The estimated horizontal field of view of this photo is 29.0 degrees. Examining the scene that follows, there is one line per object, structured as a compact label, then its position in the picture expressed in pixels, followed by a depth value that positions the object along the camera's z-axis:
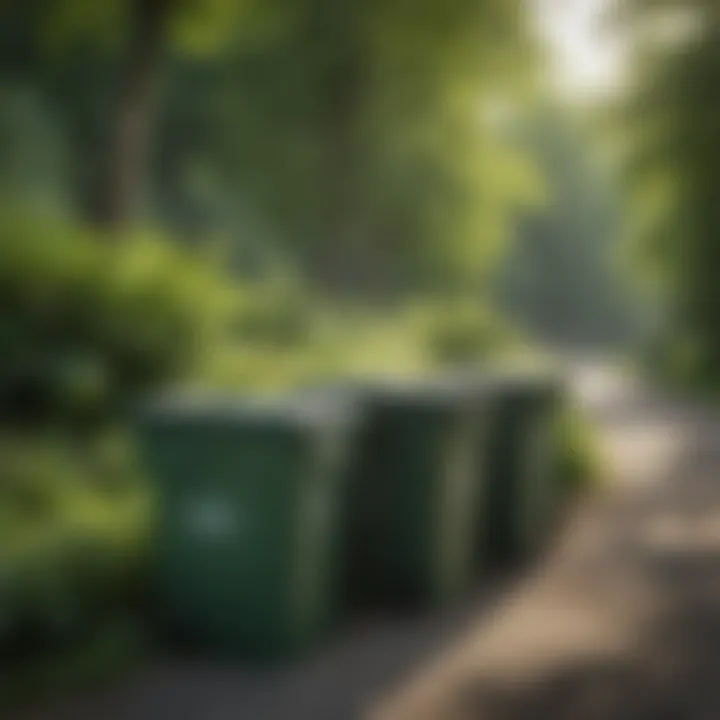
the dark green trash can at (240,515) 6.16
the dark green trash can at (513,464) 9.18
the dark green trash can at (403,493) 7.52
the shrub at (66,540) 5.89
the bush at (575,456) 13.02
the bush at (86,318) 9.71
